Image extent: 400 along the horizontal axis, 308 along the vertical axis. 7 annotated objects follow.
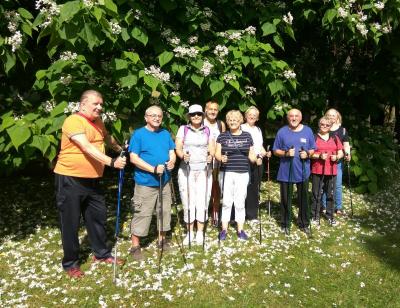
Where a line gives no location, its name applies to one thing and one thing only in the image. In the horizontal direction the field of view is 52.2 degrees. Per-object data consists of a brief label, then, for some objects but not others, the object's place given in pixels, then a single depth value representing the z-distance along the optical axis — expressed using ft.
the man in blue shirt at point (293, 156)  22.93
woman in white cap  20.90
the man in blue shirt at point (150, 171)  19.26
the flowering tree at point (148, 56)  17.48
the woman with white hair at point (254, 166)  23.72
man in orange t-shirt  17.07
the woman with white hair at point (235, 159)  21.61
